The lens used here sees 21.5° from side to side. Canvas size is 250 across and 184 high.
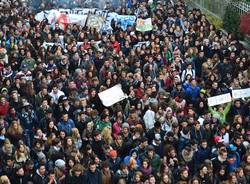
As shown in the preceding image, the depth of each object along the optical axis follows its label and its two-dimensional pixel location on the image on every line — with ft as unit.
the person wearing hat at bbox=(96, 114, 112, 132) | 45.50
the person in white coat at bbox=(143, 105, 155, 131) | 47.47
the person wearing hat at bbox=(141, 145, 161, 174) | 41.63
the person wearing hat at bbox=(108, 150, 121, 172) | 41.68
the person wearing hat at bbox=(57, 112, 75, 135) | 44.70
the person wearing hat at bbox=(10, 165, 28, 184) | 39.32
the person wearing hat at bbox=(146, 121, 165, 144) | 44.98
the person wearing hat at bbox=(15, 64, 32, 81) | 53.16
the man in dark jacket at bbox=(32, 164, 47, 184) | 39.11
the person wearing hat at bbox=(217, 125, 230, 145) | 45.16
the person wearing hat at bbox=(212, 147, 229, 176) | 42.11
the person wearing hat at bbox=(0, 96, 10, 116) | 46.80
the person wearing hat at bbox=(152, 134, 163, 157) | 43.24
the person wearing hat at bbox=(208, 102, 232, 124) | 49.34
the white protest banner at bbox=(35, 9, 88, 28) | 70.54
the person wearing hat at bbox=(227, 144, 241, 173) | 41.91
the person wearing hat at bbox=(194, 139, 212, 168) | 43.29
